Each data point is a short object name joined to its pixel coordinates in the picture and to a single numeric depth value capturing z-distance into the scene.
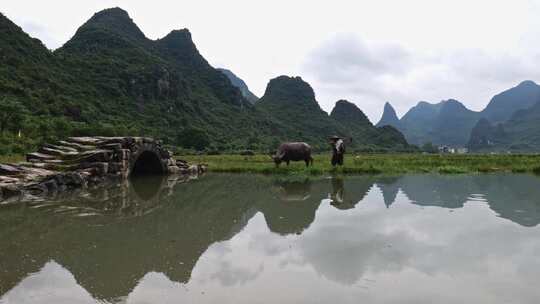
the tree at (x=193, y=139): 57.72
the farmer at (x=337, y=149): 22.95
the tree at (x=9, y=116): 30.92
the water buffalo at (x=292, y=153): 23.05
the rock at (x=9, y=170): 12.77
